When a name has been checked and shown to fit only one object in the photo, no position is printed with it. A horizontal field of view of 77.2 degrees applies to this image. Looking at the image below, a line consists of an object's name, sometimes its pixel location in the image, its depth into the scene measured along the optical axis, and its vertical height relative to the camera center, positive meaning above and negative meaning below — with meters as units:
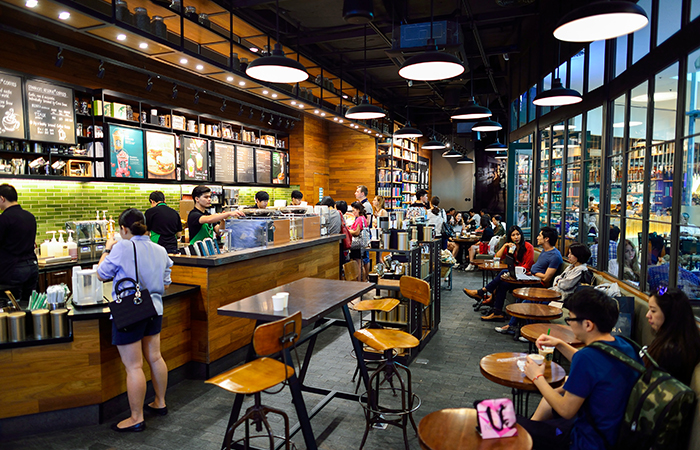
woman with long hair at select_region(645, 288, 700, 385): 2.40 -0.79
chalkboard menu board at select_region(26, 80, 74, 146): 5.50 +1.15
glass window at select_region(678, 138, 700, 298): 3.52 -0.22
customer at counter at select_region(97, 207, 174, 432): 3.21 -0.66
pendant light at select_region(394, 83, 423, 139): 9.52 +1.43
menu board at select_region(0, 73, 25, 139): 5.20 +1.13
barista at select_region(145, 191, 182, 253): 5.70 -0.30
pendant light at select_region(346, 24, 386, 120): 6.73 +1.34
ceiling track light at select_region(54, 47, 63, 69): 5.53 +1.78
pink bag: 1.87 -0.94
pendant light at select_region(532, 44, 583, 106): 5.33 +1.24
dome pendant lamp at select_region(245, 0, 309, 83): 4.48 +1.38
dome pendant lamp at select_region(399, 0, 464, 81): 4.14 +1.31
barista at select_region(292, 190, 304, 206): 8.18 +0.02
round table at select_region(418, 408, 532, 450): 1.82 -1.03
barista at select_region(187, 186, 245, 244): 5.02 -0.19
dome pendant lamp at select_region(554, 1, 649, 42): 2.91 +1.23
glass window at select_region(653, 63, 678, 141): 3.92 +0.87
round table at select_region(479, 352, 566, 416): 2.49 -1.04
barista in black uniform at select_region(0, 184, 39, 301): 4.63 -0.43
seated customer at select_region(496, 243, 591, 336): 4.98 -0.85
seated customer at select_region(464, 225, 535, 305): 6.64 -0.90
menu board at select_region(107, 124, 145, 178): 6.53 +0.74
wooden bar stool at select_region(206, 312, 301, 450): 2.47 -1.05
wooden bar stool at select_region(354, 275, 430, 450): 3.09 -1.11
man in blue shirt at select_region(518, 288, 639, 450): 1.99 -0.89
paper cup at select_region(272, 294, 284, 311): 2.99 -0.70
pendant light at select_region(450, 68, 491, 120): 6.70 +1.31
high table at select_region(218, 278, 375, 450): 2.81 -0.78
